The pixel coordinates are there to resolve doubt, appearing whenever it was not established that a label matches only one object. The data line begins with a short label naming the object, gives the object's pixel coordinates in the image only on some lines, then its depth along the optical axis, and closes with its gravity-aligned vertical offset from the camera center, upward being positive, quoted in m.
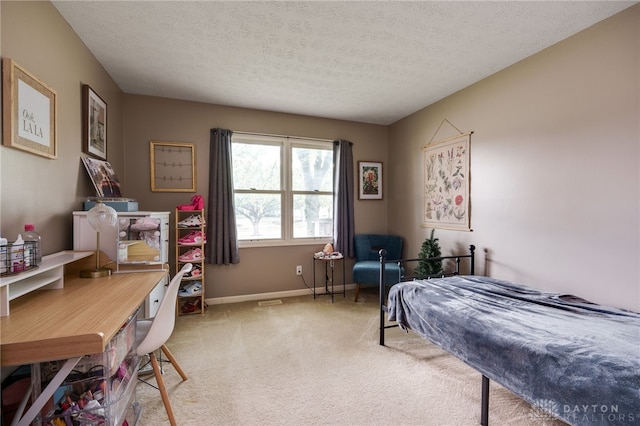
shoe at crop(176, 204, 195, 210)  3.14 +0.07
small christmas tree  3.18 -0.56
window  3.76 +0.34
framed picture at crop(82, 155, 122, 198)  2.27 +0.31
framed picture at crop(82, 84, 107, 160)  2.21 +0.76
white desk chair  1.53 -0.67
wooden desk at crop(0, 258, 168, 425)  0.90 -0.42
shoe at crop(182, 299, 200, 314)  3.26 -1.10
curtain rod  3.67 +1.07
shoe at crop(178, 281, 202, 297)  3.17 -0.89
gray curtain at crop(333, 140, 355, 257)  4.08 +0.21
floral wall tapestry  3.09 +0.35
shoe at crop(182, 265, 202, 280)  3.17 -0.70
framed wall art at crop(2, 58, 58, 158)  1.38 +0.56
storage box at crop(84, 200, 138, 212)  2.16 +0.06
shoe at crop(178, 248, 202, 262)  3.18 -0.50
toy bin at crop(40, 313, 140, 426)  1.16 -0.79
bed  1.14 -0.67
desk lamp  1.83 -0.06
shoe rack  3.18 -0.53
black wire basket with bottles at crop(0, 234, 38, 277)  1.17 -0.19
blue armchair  4.06 -0.50
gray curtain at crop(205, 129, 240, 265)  3.47 +0.09
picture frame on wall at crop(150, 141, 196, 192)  3.35 +0.57
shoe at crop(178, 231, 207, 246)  3.18 -0.30
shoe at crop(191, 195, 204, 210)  3.19 +0.11
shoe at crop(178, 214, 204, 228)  3.18 -0.11
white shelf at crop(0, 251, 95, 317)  1.10 -0.33
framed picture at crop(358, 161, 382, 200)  4.34 +0.52
